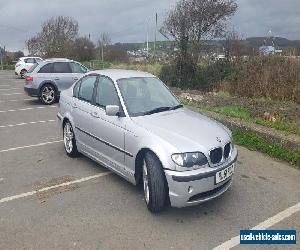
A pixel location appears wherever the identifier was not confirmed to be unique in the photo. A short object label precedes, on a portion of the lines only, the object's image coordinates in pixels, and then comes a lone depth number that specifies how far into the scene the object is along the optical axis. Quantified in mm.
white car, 25953
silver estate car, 12539
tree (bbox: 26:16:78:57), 40906
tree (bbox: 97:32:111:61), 41997
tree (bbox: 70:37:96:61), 41188
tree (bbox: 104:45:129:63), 38219
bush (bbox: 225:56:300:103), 10566
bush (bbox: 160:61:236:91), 14940
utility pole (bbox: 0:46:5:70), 42688
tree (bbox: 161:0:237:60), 16484
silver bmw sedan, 3877
